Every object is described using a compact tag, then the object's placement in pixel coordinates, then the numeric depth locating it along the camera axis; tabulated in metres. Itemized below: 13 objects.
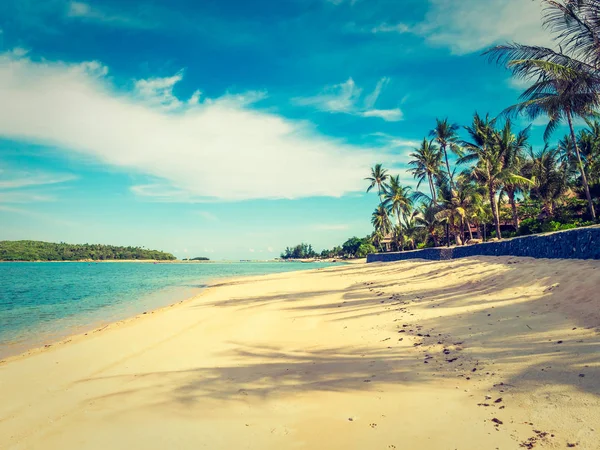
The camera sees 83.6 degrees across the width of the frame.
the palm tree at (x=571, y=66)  12.03
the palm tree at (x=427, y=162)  41.28
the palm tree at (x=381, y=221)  66.31
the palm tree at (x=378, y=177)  60.03
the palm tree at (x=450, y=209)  35.63
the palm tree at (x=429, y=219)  43.44
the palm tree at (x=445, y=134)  37.56
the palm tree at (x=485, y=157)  29.42
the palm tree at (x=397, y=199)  50.81
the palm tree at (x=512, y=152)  29.73
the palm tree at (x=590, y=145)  36.97
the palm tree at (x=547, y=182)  34.69
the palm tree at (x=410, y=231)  61.27
